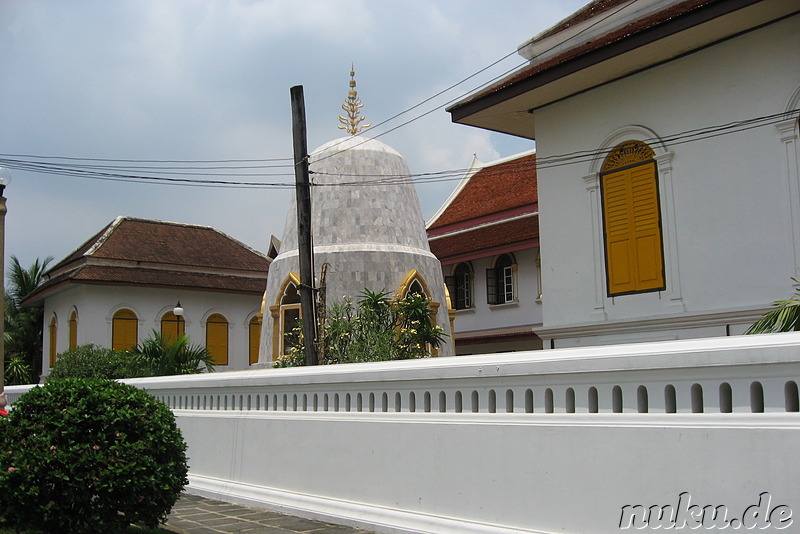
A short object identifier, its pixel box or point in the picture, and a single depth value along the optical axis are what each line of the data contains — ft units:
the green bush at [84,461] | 21.31
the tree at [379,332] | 44.83
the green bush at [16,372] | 99.71
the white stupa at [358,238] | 61.62
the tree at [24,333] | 115.34
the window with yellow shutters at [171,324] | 100.83
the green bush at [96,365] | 55.93
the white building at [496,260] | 81.51
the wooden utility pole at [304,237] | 43.57
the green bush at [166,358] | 54.19
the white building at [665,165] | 33.24
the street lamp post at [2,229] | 39.34
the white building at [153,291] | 95.91
